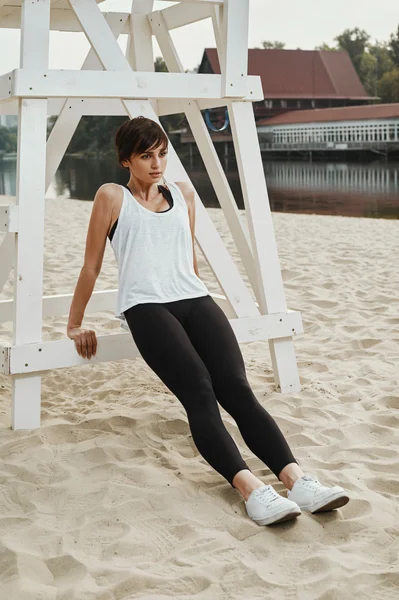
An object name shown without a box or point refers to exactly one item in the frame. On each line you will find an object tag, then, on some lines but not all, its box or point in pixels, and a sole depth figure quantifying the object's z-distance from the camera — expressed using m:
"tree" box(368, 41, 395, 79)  79.38
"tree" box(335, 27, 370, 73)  87.56
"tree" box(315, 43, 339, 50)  89.56
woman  2.62
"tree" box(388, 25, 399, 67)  79.25
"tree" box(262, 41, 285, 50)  91.12
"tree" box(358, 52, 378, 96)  77.75
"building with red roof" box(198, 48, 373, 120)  62.84
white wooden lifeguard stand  3.20
